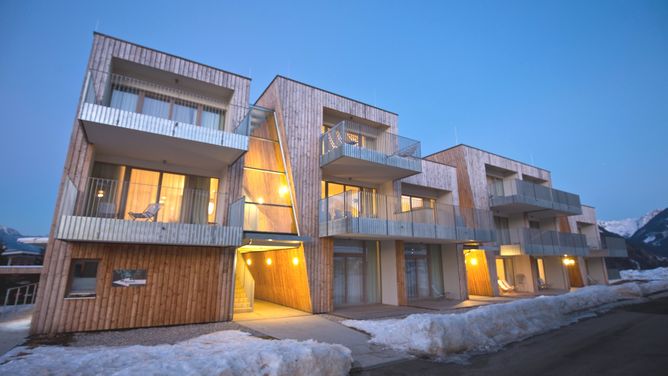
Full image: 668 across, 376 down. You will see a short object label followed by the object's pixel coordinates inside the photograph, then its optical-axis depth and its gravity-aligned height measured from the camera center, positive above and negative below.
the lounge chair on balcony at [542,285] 23.38 -1.99
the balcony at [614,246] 27.48 +1.19
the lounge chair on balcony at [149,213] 9.71 +1.29
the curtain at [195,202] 11.28 +1.97
